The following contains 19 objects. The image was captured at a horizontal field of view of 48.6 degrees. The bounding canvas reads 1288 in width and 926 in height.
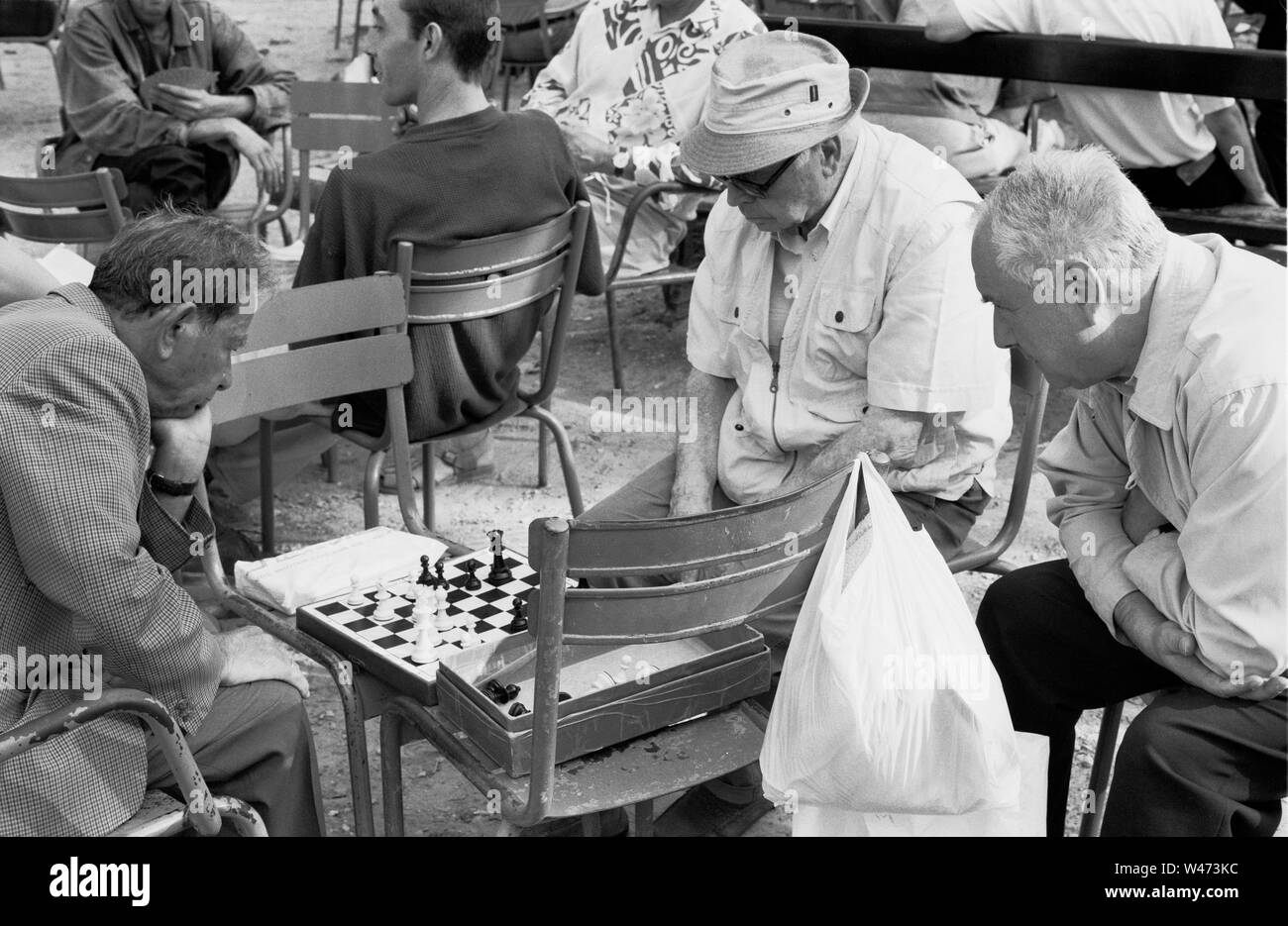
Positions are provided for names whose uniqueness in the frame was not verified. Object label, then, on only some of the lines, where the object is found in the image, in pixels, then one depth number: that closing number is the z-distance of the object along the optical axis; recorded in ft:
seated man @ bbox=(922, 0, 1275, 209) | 14.58
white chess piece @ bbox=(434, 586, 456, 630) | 8.29
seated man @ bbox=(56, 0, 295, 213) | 17.76
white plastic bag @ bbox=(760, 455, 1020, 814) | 6.91
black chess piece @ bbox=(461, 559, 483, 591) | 8.85
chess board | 7.85
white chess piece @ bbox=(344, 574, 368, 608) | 8.59
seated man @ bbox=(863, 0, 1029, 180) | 15.46
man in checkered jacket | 6.57
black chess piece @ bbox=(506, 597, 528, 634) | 8.38
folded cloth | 8.70
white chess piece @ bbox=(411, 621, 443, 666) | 7.89
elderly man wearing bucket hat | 9.12
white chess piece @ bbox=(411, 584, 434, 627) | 8.20
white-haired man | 7.10
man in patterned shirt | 16.52
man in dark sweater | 11.17
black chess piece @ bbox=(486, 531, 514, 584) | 8.89
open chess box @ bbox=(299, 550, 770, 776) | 7.36
